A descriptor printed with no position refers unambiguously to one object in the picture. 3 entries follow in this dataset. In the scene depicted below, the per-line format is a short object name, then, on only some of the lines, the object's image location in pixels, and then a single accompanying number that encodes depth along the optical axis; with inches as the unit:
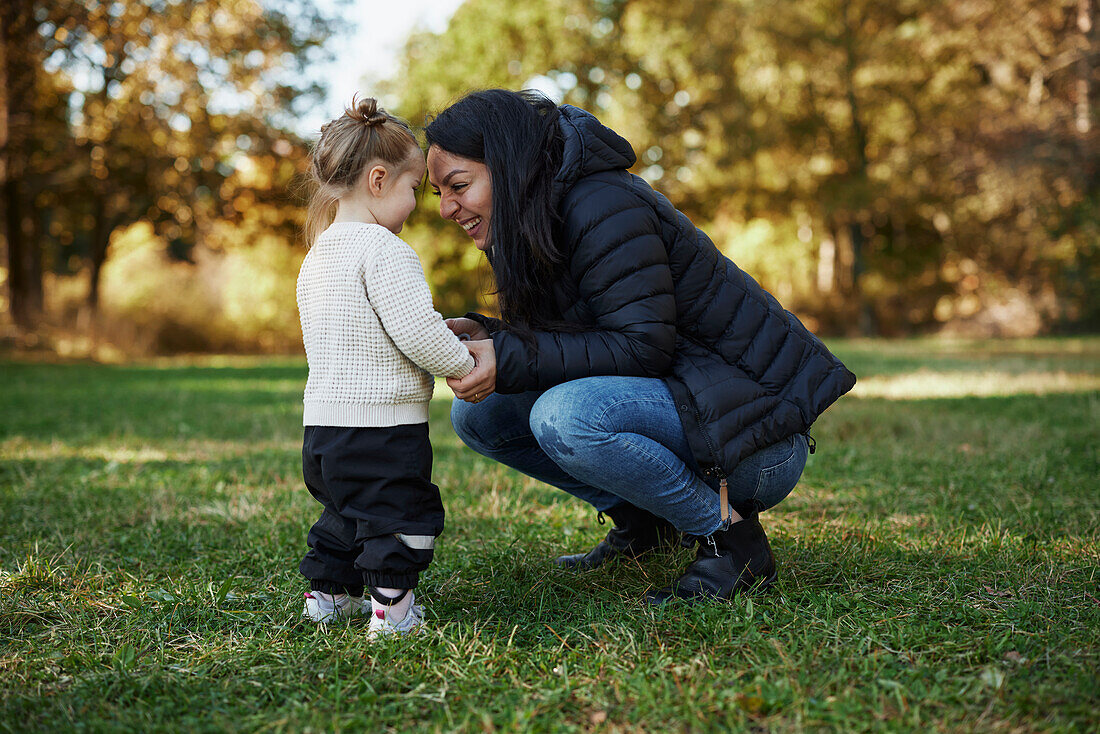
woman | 93.2
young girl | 87.8
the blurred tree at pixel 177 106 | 565.6
